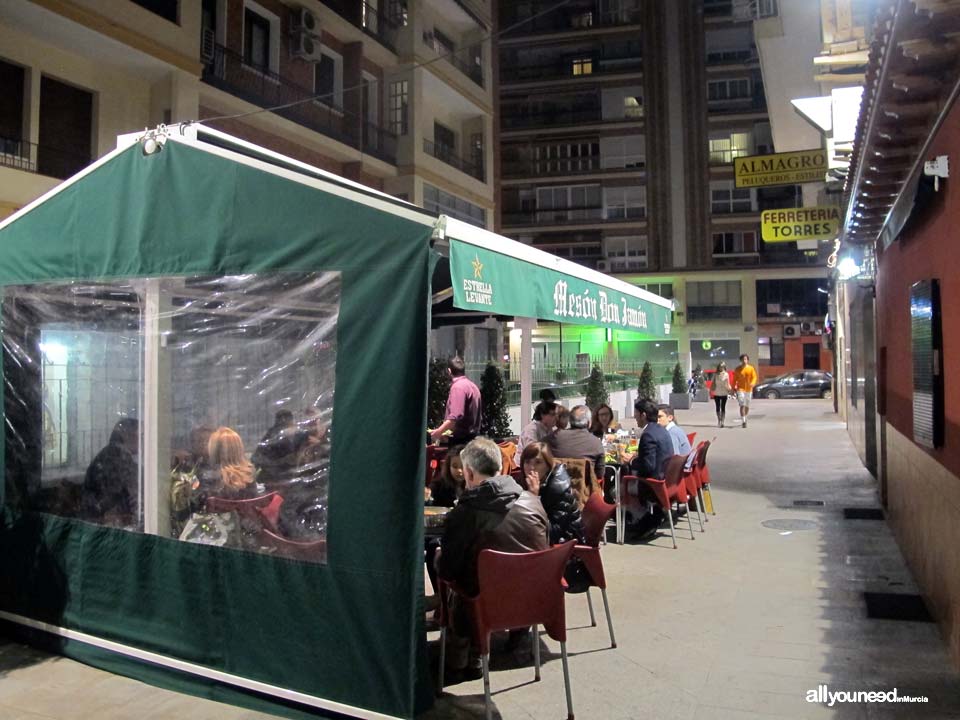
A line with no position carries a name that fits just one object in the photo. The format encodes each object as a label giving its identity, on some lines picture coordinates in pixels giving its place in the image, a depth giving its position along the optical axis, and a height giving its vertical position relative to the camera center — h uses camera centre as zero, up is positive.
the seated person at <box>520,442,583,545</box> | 5.38 -0.86
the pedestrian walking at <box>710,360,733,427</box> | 19.70 -0.19
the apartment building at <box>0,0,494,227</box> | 12.25 +6.11
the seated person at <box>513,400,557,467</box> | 8.06 -0.47
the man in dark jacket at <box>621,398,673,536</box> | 7.72 -0.84
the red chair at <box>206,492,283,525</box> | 4.19 -0.68
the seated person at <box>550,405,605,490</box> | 7.17 -0.60
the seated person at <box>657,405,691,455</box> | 8.19 -0.65
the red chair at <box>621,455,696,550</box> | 7.45 -1.02
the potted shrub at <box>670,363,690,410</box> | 26.40 -0.51
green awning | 4.16 +0.66
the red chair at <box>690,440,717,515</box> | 8.43 -0.99
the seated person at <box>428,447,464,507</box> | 6.61 -0.89
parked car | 34.12 -0.36
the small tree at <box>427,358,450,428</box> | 12.93 -0.19
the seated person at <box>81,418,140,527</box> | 4.79 -0.61
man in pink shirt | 8.68 -0.35
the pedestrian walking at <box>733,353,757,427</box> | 20.00 -0.17
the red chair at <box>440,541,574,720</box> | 3.90 -1.11
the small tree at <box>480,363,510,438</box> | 14.27 -0.40
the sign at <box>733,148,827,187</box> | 11.46 +3.16
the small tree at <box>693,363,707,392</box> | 32.00 +0.03
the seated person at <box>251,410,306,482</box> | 4.17 -0.36
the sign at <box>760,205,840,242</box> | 12.68 +2.56
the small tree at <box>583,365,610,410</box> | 19.30 -0.24
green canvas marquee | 3.83 -0.17
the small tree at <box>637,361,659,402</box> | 22.17 -0.16
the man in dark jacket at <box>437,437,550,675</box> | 4.20 -0.77
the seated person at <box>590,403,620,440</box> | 9.08 -0.48
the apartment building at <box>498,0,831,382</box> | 44.75 +12.54
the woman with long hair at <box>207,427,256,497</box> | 4.31 -0.45
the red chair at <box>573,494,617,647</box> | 4.91 -1.06
